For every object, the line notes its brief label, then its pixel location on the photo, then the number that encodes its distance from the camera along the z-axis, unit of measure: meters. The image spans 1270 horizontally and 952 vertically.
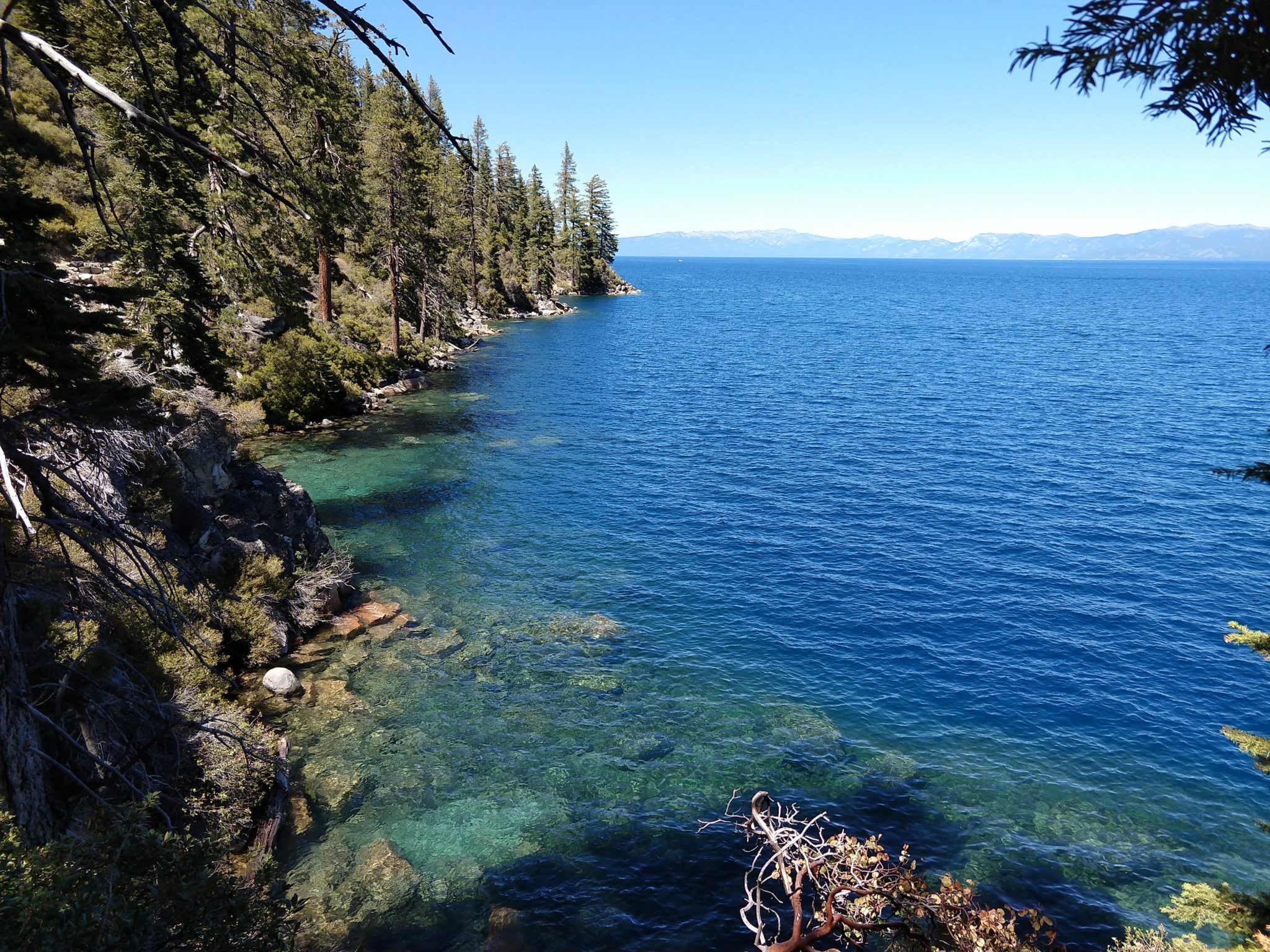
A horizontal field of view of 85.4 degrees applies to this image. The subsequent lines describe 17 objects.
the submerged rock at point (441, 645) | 22.30
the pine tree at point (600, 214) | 148.38
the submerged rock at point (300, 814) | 15.10
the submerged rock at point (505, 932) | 12.94
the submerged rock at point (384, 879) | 13.70
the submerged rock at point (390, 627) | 23.05
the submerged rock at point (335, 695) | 19.38
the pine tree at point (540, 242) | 126.06
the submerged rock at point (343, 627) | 22.80
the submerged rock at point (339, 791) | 15.84
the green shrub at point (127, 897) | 5.82
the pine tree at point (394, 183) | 51.41
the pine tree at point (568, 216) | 145.50
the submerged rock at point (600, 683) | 21.05
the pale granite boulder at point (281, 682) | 19.42
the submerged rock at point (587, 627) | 24.08
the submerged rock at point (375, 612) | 23.70
